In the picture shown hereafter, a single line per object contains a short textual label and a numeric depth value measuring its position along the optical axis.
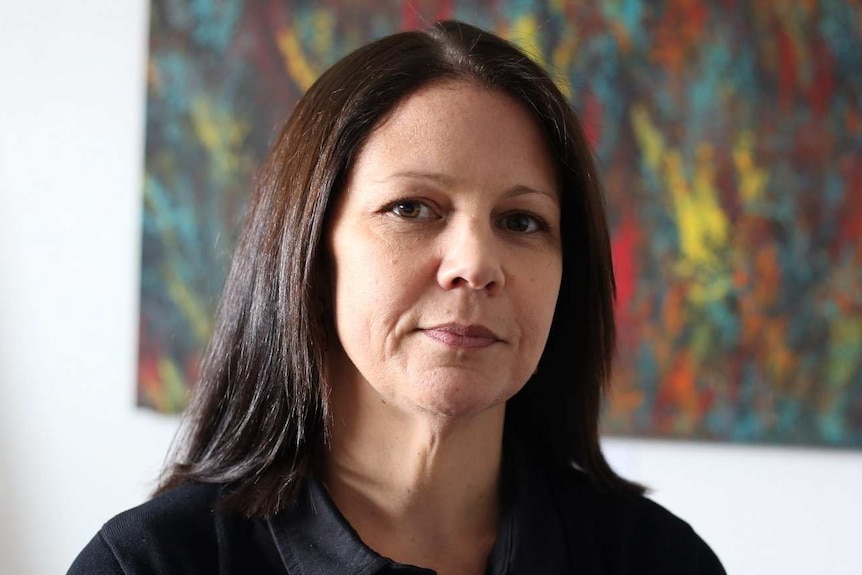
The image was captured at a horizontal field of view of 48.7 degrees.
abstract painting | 1.96
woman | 1.03
